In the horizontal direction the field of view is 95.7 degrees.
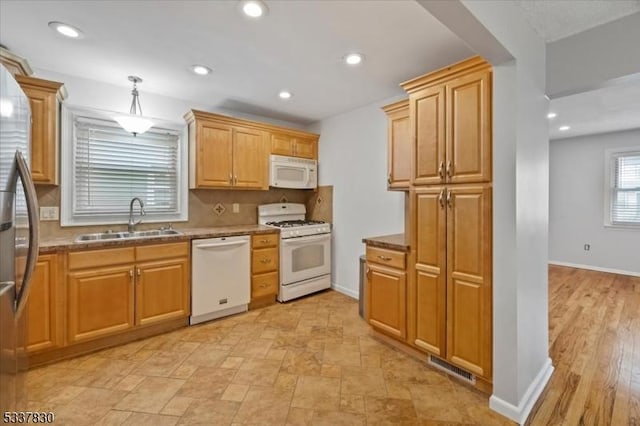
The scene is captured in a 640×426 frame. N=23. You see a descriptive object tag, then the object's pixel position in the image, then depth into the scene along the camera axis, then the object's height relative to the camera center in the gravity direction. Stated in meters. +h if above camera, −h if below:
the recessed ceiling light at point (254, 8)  1.72 +1.26
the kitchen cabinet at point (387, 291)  2.37 -0.66
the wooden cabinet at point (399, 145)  2.59 +0.64
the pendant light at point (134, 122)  2.54 +0.82
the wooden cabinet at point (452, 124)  1.84 +0.63
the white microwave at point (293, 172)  3.80 +0.57
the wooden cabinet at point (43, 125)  2.31 +0.72
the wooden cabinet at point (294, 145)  3.83 +0.95
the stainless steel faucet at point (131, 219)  3.04 -0.07
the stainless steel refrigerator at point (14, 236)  1.00 -0.09
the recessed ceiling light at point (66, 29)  1.96 +1.28
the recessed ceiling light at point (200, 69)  2.58 +1.31
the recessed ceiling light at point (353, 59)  2.36 +1.30
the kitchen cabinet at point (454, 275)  1.85 -0.42
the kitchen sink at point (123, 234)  2.76 -0.21
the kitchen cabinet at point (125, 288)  2.31 -0.66
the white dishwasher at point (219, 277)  2.93 -0.68
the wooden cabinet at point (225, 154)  3.25 +0.71
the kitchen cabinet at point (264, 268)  3.38 -0.66
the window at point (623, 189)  4.80 +0.44
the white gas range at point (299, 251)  3.56 -0.48
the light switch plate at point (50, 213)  2.62 +0.00
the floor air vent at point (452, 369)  1.99 -1.13
